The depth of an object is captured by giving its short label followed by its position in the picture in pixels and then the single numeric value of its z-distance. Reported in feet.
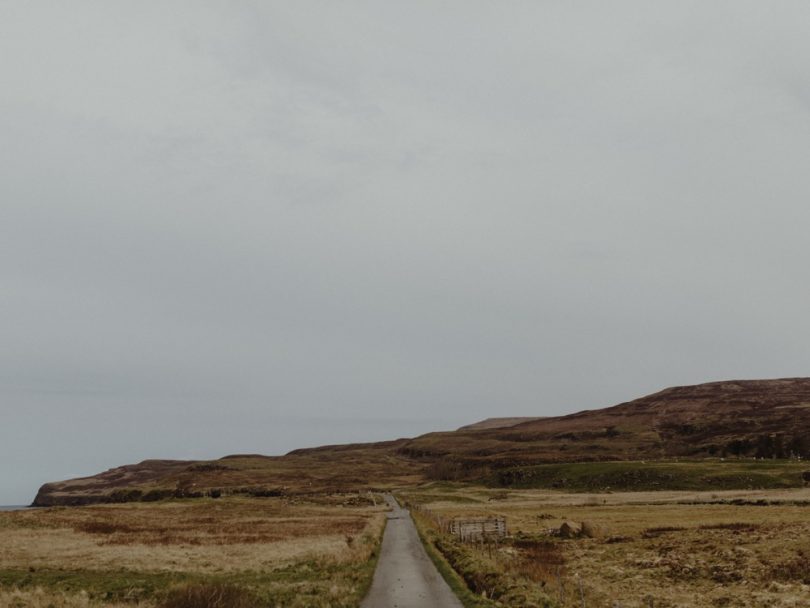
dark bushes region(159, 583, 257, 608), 67.26
